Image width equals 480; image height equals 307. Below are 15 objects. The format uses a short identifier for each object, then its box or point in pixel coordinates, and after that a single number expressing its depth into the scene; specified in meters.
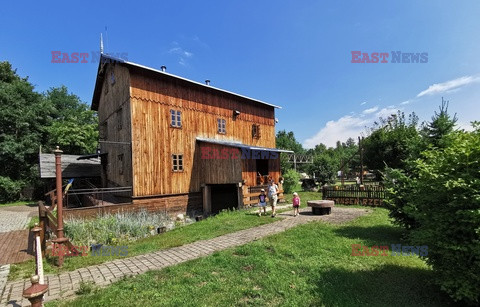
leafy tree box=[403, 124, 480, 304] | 3.70
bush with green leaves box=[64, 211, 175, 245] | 8.66
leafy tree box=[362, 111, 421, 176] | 30.39
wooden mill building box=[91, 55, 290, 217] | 13.59
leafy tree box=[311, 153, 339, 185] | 25.22
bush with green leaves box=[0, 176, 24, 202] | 22.88
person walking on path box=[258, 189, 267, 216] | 11.88
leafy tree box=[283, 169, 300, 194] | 24.66
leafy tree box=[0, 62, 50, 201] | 23.55
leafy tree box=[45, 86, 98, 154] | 27.08
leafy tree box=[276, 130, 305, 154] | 67.31
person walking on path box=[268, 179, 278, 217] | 11.55
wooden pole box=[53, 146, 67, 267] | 6.52
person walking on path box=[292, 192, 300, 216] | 11.52
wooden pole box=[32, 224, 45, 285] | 3.75
